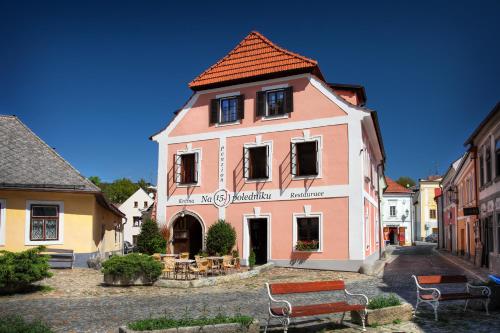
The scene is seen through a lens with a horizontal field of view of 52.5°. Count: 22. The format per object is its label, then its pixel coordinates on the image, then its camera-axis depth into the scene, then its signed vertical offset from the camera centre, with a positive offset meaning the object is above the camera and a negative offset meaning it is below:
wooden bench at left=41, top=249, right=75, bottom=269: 21.70 -2.00
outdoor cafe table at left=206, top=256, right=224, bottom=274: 18.44 -1.89
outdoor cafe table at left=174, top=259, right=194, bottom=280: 17.62 -2.00
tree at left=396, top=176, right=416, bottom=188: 90.36 +5.62
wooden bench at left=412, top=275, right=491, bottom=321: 10.18 -1.70
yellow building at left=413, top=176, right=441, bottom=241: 69.19 +0.48
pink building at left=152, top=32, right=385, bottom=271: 21.11 +2.24
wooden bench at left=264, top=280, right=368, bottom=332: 8.34 -1.64
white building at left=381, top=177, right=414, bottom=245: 66.38 +0.17
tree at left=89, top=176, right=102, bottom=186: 77.88 +4.86
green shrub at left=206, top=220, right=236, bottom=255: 22.34 -1.19
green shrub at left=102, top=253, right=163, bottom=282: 15.65 -1.75
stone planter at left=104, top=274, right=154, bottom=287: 15.83 -2.18
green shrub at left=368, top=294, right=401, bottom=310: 9.54 -1.72
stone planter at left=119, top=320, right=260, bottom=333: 7.82 -1.84
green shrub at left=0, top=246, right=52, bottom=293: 13.84 -1.63
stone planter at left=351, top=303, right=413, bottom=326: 9.24 -1.91
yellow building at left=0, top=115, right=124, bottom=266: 21.61 +0.49
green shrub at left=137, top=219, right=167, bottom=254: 23.36 -1.34
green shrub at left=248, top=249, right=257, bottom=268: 20.08 -1.93
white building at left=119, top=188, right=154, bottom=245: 68.12 +0.51
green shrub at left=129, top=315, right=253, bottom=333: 7.92 -1.78
